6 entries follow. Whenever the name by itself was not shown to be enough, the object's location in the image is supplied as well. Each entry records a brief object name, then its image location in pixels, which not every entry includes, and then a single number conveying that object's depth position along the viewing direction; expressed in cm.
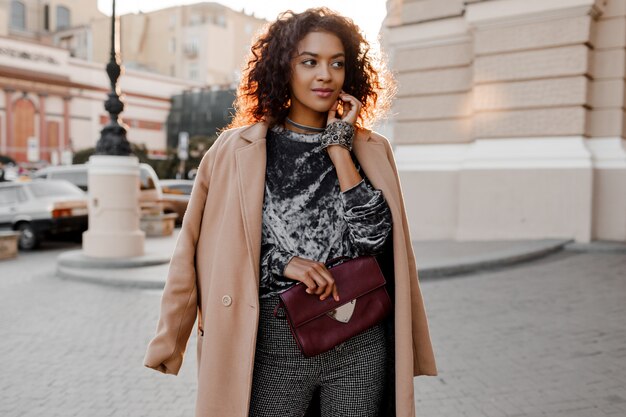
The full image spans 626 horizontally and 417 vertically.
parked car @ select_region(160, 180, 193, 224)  1844
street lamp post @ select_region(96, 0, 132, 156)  1005
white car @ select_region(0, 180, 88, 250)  1335
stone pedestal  995
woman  190
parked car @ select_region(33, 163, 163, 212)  1645
